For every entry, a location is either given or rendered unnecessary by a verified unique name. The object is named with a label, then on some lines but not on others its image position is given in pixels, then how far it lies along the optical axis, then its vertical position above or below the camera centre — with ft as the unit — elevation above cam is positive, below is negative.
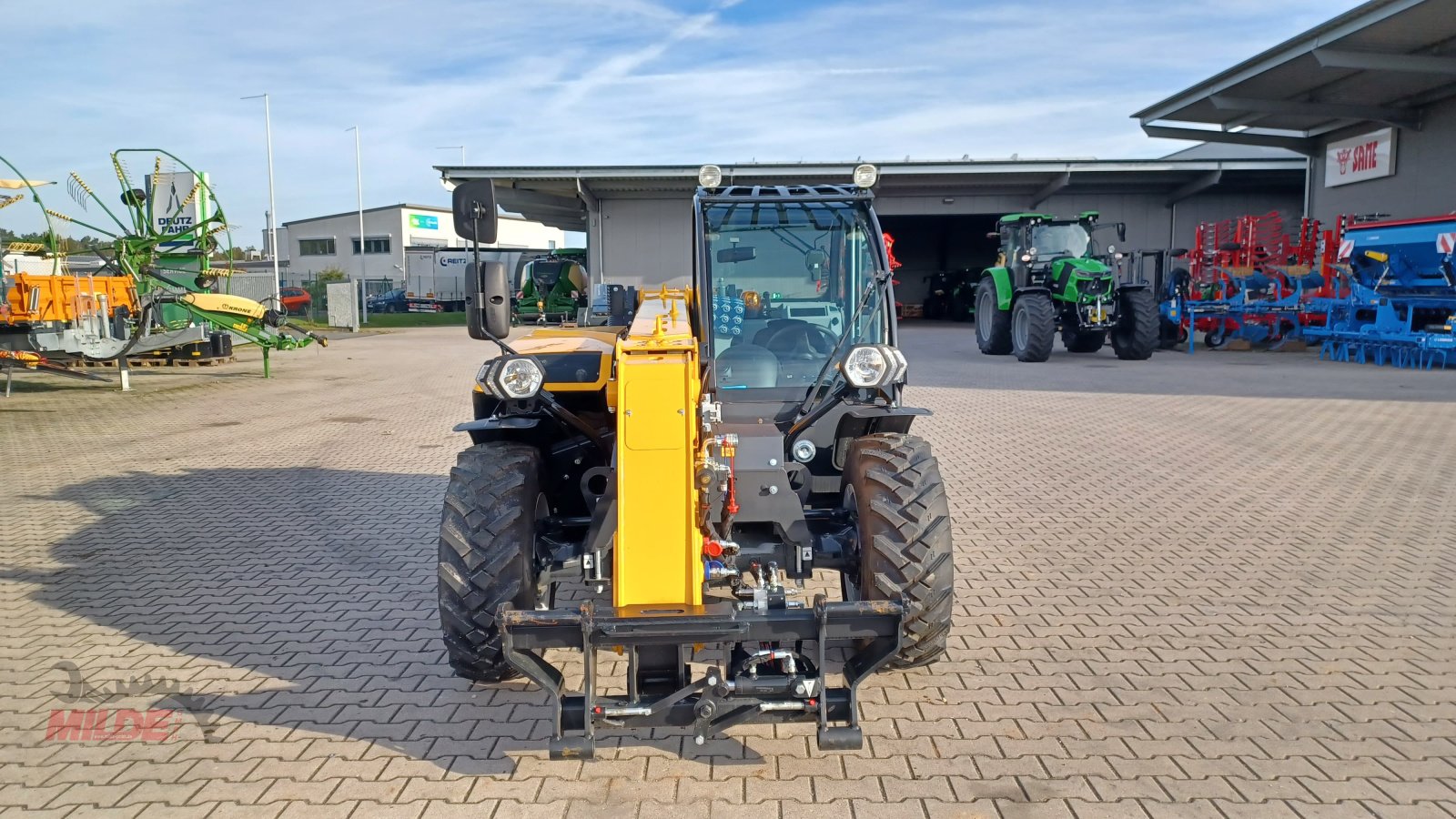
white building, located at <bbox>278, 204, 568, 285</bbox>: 187.11 +12.14
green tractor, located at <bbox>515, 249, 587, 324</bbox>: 99.40 +1.29
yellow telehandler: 10.98 -2.56
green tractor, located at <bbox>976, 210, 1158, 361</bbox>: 61.05 +0.19
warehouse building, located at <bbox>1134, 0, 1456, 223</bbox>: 60.18 +14.01
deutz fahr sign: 52.60 +5.28
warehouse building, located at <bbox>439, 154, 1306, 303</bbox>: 95.91 +10.75
